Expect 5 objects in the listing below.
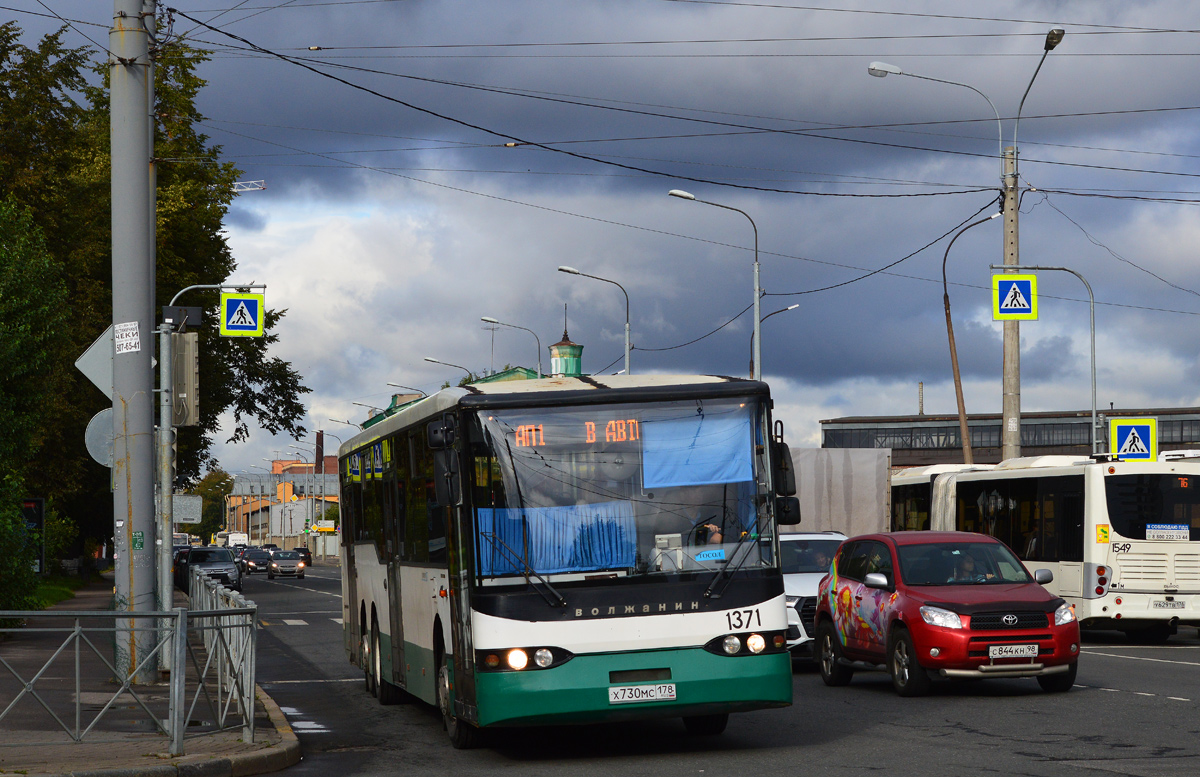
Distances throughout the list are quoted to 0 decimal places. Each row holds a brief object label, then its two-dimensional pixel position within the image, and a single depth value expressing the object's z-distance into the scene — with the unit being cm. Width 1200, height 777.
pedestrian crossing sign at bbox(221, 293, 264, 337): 3312
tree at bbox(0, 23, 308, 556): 3716
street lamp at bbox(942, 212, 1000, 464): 4566
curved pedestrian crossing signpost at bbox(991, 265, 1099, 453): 3781
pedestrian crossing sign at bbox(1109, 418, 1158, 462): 3241
